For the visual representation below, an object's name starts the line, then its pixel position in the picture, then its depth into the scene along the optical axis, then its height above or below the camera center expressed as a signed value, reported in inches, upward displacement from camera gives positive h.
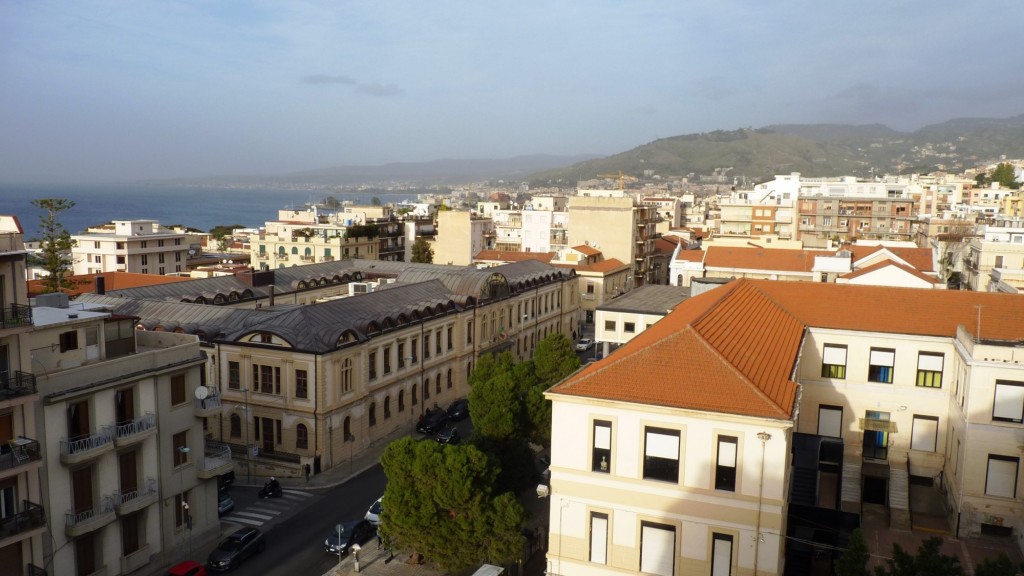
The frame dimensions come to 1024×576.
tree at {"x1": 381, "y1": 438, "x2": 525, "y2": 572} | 1021.2 -415.2
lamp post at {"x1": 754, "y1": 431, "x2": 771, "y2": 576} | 813.2 -301.7
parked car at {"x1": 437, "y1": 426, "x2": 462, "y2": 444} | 1729.8 -539.0
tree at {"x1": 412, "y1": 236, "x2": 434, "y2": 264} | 4173.2 -294.0
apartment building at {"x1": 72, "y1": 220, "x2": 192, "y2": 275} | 3666.3 -271.2
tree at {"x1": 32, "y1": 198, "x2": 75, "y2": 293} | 2477.1 -186.6
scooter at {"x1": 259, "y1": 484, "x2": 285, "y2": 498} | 1470.2 -564.9
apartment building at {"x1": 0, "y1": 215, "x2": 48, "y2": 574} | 921.5 -301.1
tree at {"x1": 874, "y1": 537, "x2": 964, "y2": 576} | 707.3 -329.7
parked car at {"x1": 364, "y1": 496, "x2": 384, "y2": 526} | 1285.7 -531.1
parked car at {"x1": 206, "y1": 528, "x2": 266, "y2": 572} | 1158.2 -542.2
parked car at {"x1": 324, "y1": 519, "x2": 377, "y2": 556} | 1206.9 -538.5
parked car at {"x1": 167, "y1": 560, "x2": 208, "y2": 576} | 1082.7 -527.3
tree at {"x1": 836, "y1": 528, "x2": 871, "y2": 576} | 738.2 -338.4
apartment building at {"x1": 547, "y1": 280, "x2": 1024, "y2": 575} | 840.3 -292.0
